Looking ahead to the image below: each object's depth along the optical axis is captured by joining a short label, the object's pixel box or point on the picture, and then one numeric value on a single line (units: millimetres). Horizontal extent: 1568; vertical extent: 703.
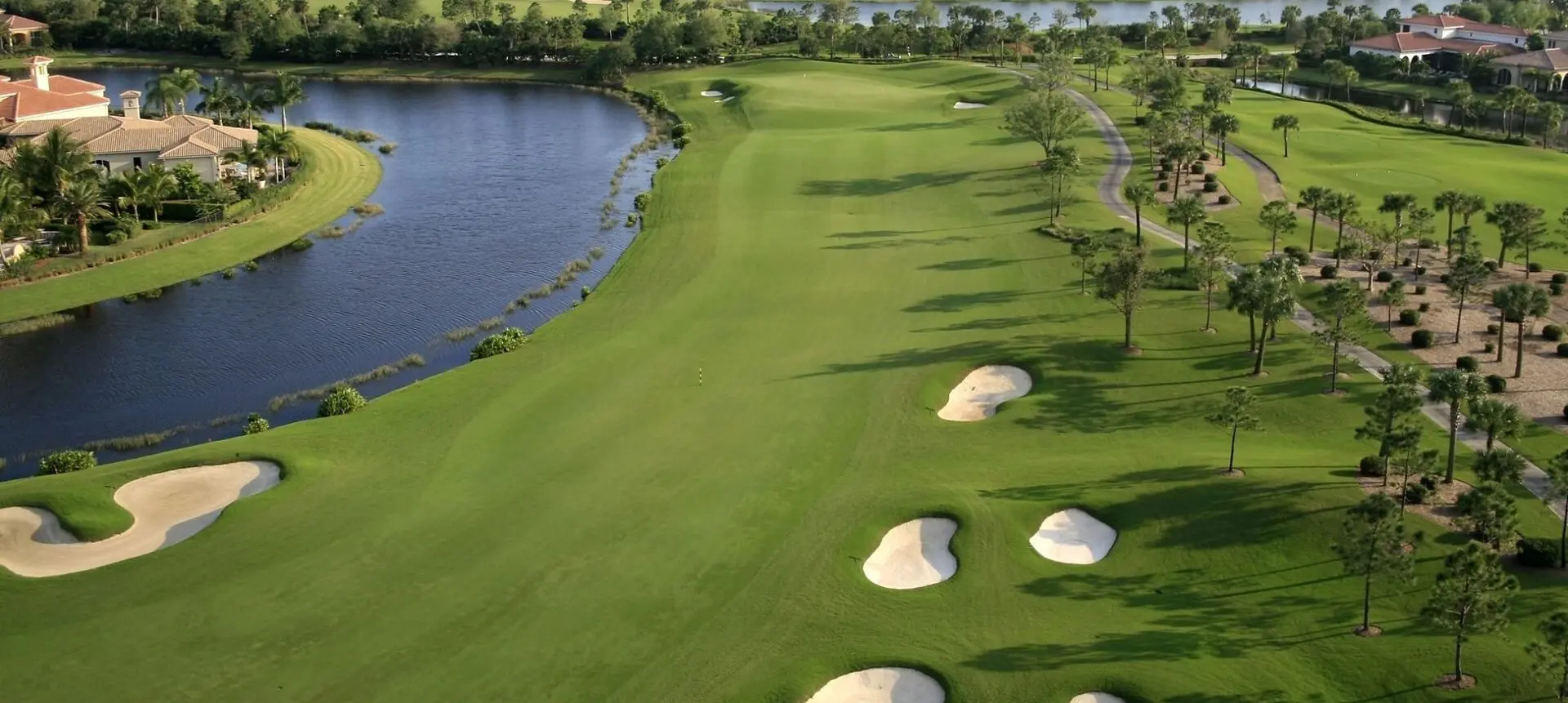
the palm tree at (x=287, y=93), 114812
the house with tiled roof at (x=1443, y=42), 158875
